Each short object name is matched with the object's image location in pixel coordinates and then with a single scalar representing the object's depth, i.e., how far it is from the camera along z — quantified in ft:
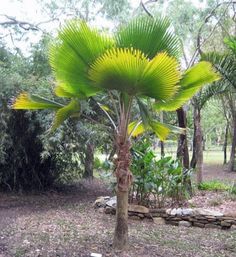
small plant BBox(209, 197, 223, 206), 22.50
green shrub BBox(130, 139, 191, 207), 21.25
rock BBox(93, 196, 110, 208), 23.32
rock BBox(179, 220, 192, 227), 19.80
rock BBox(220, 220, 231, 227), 19.39
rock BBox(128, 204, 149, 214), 20.63
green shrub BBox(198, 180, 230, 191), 27.64
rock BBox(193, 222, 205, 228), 19.71
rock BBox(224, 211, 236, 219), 19.40
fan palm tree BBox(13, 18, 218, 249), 12.16
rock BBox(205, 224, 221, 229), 19.52
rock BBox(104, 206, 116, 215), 21.62
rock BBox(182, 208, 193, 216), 19.88
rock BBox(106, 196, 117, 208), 21.74
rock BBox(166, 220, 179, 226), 20.02
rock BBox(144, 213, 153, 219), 20.52
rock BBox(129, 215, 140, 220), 20.71
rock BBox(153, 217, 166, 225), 20.20
